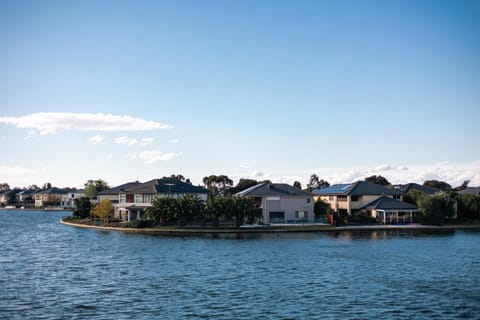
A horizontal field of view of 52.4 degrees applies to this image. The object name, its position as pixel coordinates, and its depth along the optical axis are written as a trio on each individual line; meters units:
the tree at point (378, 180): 164.38
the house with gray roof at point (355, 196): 88.25
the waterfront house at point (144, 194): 84.25
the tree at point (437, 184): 171.12
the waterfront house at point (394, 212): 80.75
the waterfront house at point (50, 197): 178.62
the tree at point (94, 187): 147.00
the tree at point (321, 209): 85.62
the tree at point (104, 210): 84.25
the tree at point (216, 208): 71.12
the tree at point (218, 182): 159.14
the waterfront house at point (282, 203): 80.50
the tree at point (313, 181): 176.96
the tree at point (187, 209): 71.00
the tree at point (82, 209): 95.38
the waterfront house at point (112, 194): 101.38
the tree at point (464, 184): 187.25
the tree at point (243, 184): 138.19
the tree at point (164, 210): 71.12
